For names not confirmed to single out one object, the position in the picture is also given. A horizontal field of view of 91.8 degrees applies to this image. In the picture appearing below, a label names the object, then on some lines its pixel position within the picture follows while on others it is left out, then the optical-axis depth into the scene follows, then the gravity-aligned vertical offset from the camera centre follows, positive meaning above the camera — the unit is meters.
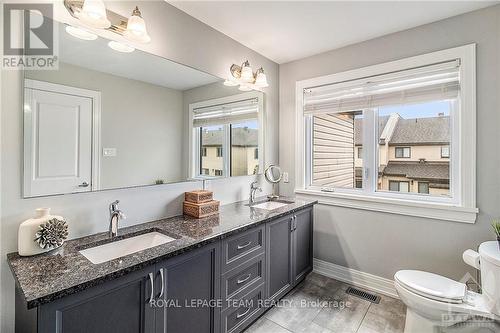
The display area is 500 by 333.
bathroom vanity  0.93 -0.56
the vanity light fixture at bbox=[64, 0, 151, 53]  1.29 +0.82
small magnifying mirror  2.71 -0.10
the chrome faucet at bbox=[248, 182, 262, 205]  2.48 -0.25
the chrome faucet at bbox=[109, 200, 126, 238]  1.41 -0.30
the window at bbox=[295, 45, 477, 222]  1.93 +0.30
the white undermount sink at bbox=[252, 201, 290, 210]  2.47 -0.39
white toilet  1.41 -0.80
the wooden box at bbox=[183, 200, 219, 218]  1.83 -0.33
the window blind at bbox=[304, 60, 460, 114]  1.98 +0.73
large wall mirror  1.24 +0.28
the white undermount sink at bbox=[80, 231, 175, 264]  1.32 -0.48
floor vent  2.18 -1.19
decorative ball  1.12 -0.33
